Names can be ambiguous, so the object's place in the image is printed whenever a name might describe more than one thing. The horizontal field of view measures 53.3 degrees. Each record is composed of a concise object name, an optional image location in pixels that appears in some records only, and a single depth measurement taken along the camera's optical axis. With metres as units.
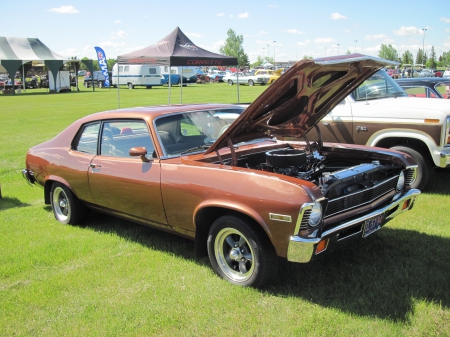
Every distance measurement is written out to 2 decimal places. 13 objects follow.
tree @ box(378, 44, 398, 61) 130.62
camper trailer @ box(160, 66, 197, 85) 43.25
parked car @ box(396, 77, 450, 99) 9.18
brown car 3.36
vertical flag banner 44.04
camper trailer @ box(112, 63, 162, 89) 42.38
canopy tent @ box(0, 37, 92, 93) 34.66
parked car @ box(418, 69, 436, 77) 54.38
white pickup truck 6.20
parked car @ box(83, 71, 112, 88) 48.62
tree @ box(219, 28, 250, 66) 125.06
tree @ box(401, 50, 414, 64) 117.56
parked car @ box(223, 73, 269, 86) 45.63
